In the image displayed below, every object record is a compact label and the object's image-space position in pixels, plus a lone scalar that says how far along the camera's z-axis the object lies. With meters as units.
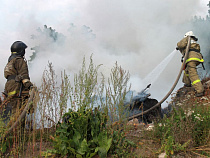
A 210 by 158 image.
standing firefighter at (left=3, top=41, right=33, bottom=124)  5.00
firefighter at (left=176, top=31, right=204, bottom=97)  7.07
